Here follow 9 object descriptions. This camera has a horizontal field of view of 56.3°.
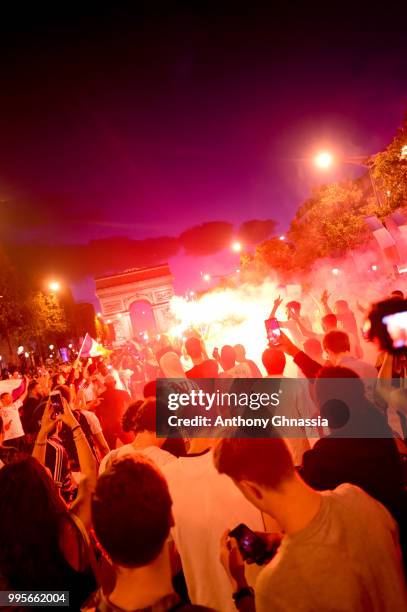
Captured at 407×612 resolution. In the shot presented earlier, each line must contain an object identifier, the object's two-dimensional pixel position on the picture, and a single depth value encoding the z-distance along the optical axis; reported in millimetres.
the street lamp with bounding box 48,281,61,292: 34750
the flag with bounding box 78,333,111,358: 12294
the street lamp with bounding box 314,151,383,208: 12117
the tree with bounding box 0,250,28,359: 33562
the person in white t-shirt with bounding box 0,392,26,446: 7800
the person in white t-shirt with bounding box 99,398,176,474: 3189
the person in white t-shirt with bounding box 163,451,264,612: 2367
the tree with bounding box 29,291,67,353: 40781
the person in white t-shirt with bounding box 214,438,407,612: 1421
